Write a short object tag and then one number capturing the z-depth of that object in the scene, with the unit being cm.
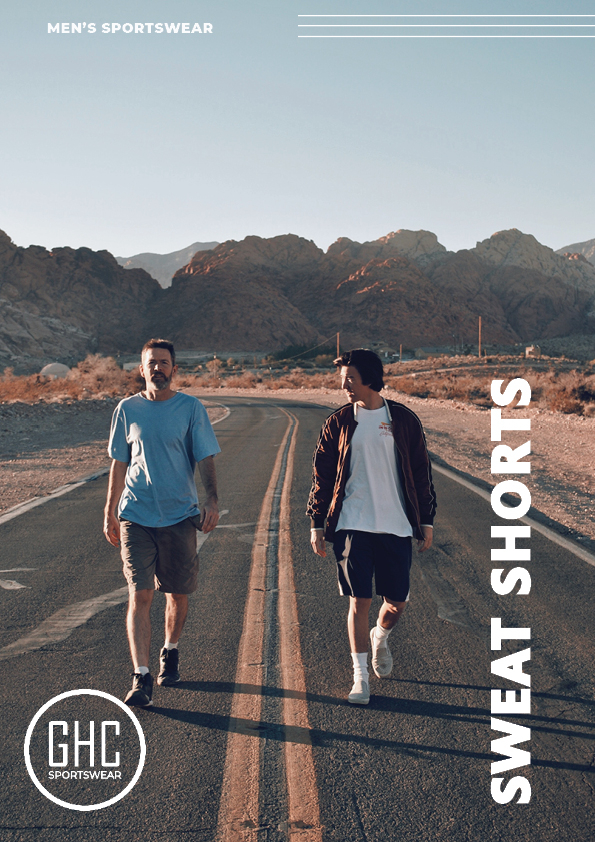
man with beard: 407
